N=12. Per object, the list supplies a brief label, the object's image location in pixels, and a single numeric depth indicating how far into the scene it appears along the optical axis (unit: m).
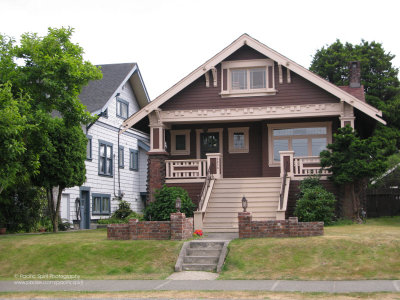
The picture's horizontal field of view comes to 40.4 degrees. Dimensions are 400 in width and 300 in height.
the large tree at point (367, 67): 38.75
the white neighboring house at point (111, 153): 29.98
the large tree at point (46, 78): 17.73
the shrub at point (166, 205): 19.73
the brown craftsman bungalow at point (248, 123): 21.17
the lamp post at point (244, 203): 15.97
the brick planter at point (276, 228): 15.02
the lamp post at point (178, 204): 16.09
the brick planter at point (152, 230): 15.65
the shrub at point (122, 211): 30.61
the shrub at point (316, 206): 18.95
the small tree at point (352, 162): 19.33
